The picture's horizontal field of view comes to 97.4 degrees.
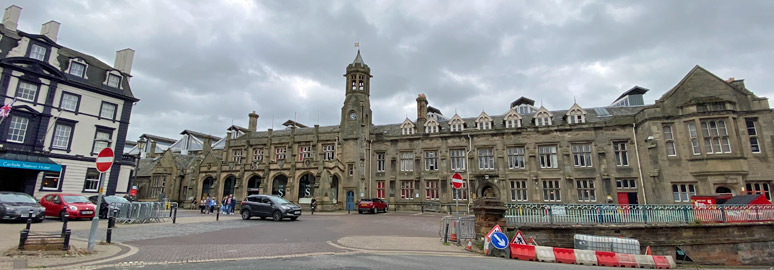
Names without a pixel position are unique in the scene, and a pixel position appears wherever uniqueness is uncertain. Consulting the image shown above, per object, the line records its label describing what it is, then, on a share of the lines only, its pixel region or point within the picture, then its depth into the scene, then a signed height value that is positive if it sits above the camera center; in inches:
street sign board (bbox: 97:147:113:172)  363.6 +38.0
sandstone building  981.8 +173.8
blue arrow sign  433.1 -48.1
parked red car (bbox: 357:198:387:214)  1206.7 -21.1
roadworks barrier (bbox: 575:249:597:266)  427.2 -66.8
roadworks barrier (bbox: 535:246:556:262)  426.3 -63.4
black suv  821.9 -22.7
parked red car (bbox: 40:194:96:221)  695.7 -21.6
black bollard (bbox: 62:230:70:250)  331.9 -44.9
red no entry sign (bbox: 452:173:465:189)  493.0 +29.0
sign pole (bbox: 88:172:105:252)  346.7 -36.6
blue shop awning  858.3 +82.6
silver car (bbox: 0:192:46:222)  588.1 -21.8
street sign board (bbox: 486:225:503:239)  443.6 -36.4
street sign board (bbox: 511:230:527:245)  478.7 -52.0
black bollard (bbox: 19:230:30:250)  319.6 -40.2
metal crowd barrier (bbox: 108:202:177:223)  656.4 -30.2
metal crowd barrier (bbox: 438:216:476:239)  523.7 -39.2
